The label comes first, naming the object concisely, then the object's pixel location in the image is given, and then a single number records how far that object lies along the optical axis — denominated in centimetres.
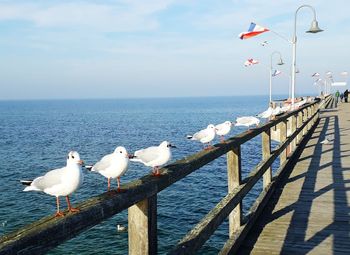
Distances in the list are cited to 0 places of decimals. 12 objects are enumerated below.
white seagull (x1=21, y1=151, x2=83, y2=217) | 282
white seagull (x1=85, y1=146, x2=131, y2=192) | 329
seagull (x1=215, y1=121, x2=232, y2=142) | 791
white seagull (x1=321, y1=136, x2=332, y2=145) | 1566
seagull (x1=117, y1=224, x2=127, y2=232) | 1689
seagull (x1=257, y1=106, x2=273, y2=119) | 1625
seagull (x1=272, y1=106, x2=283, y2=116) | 1701
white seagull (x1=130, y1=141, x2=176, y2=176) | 391
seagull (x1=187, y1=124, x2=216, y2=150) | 661
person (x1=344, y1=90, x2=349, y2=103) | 6494
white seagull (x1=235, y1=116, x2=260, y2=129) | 1184
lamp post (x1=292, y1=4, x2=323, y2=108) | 2089
